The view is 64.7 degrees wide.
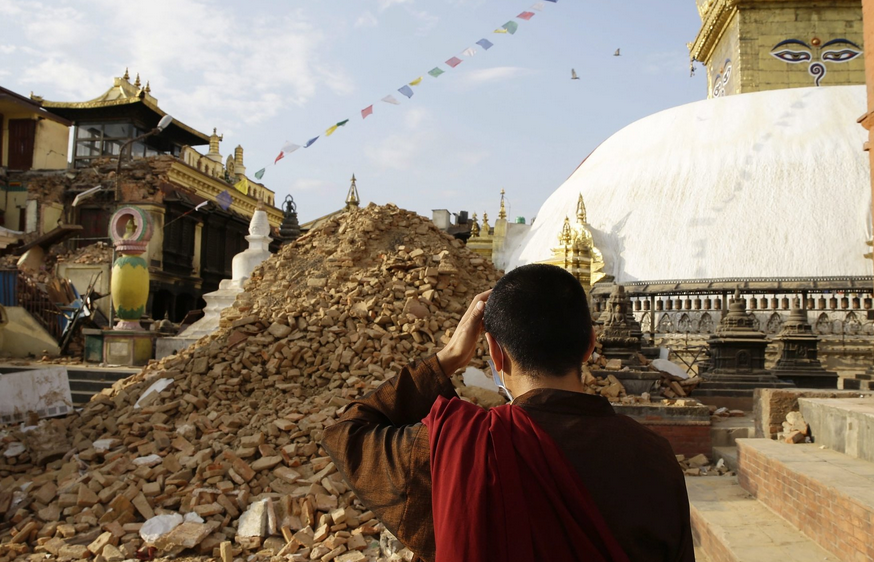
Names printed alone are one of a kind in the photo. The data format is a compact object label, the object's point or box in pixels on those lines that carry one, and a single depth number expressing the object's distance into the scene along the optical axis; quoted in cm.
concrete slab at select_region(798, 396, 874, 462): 410
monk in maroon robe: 133
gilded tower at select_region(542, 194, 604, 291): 1401
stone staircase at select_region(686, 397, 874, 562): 331
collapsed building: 2173
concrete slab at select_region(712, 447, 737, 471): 602
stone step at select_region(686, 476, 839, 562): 353
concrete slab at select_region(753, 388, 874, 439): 534
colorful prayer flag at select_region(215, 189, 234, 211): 2039
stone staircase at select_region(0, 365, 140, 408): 957
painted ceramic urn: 1165
